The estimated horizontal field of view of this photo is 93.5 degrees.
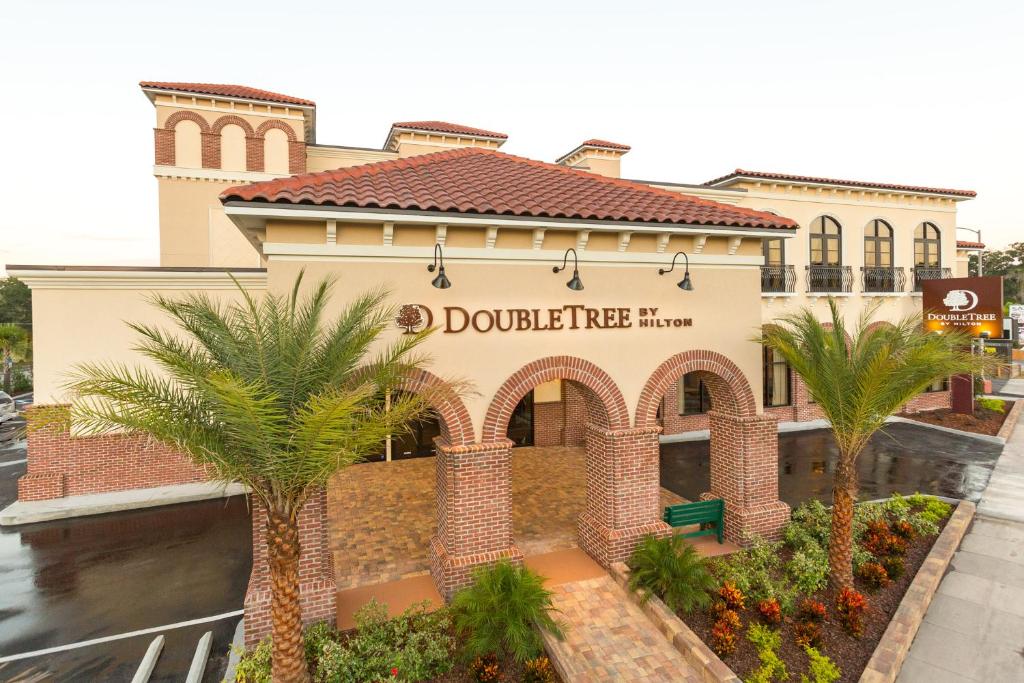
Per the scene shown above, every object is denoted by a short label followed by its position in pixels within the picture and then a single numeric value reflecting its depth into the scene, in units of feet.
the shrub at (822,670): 21.03
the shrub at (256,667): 20.93
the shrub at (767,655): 21.02
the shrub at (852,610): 24.02
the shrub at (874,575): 27.63
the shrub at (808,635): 23.12
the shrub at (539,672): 20.67
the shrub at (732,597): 25.04
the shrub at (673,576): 25.14
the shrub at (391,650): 20.80
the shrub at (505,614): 21.44
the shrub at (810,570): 27.37
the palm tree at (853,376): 25.62
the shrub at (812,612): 24.48
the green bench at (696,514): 31.63
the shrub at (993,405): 72.69
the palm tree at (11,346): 91.63
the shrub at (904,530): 32.91
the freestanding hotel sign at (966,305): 62.08
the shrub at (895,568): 28.86
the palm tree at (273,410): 16.48
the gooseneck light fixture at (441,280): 25.11
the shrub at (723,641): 22.21
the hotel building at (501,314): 25.03
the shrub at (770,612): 24.29
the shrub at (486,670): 20.72
